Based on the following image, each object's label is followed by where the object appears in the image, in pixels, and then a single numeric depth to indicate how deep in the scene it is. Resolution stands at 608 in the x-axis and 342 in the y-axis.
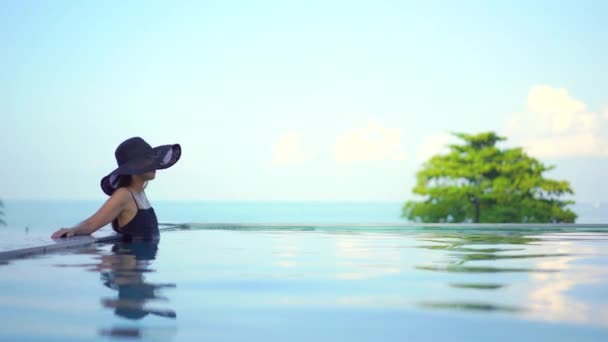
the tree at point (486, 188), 34.16
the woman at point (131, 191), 6.28
